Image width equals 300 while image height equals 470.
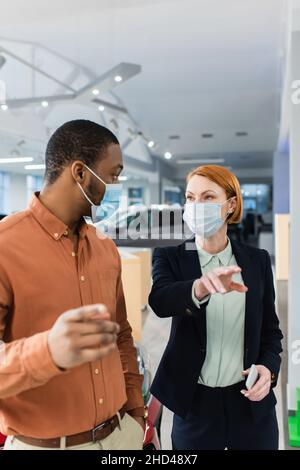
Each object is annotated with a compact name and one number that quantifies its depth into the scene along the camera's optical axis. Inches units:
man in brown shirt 32.1
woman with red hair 42.5
